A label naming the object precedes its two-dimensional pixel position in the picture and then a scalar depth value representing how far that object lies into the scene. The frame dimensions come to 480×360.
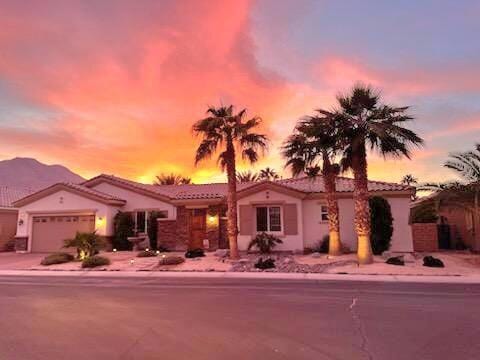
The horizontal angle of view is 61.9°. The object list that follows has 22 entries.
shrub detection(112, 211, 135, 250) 26.64
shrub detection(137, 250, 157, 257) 23.22
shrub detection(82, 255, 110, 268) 20.11
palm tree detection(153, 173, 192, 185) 49.53
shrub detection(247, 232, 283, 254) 23.25
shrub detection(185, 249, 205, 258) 22.20
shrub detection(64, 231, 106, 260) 22.34
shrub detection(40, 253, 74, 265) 21.52
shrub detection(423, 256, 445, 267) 17.78
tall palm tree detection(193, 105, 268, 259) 20.58
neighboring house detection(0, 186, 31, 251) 30.44
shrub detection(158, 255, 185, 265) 20.13
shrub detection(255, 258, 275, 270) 18.50
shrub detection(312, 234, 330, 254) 23.30
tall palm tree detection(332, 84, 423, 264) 17.91
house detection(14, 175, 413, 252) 23.95
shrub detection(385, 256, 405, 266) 18.07
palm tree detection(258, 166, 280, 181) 72.49
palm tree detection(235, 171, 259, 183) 53.09
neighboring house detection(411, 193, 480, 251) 24.11
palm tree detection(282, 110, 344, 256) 19.91
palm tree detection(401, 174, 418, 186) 71.24
